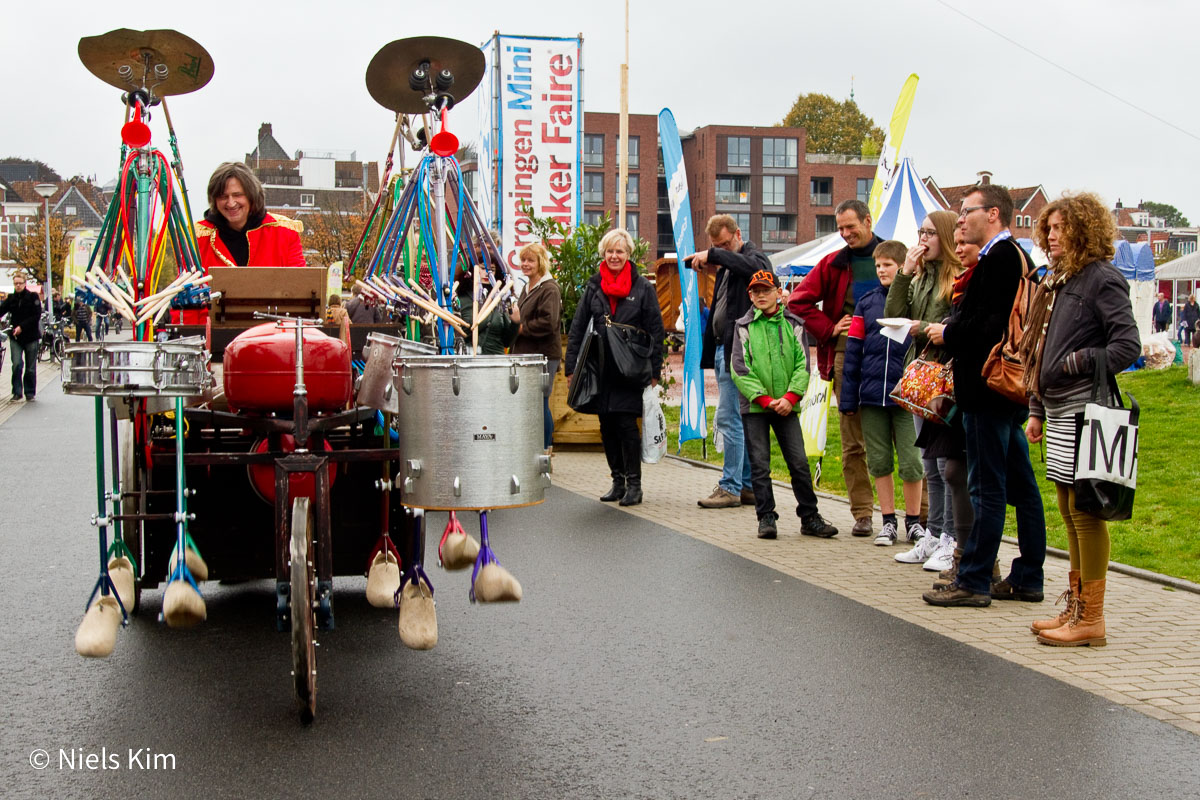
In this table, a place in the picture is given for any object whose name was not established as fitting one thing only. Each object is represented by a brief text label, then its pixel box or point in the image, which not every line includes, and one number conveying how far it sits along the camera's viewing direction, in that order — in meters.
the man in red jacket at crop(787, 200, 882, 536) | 9.34
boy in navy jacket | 8.80
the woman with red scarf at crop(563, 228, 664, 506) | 10.90
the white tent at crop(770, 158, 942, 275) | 15.15
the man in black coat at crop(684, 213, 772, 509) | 9.98
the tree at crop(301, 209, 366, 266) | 66.00
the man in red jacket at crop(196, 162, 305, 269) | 6.98
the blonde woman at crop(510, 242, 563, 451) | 12.75
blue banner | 13.10
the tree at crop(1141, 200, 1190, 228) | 173.88
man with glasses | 6.89
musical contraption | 4.87
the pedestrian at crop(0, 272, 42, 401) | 23.08
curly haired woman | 6.07
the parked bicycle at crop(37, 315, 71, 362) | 40.91
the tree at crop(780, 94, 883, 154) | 108.06
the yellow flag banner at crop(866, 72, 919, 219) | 12.86
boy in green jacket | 9.34
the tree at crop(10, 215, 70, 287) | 71.69
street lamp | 51.35
